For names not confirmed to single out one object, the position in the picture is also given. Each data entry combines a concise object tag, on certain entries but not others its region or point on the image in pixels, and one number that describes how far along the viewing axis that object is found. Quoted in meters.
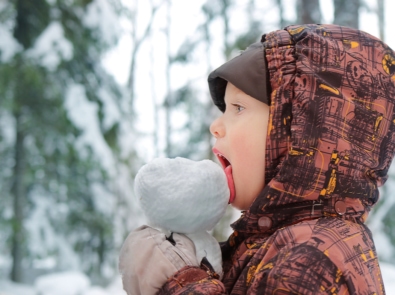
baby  0.65
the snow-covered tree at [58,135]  3.16
